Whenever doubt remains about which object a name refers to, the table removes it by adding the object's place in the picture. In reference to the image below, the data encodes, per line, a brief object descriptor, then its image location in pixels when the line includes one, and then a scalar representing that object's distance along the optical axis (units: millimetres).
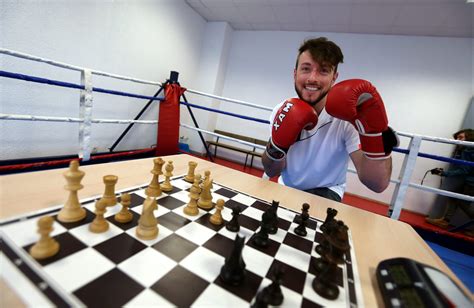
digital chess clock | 426
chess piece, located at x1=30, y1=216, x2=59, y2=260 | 422
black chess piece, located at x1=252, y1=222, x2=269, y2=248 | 612
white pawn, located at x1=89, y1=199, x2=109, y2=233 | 536
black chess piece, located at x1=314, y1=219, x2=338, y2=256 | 591
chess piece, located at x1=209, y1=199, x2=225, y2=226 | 675
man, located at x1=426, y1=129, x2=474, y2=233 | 3039
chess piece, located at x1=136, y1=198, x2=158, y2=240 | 546
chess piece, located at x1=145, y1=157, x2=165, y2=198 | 778
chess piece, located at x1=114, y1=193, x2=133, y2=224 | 595
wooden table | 569
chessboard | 378
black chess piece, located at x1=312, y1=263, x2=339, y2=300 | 482
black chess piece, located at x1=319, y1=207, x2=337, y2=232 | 760
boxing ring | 1562
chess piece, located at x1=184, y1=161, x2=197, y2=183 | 961
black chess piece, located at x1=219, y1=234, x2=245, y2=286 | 463
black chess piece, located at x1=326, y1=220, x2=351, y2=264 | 529
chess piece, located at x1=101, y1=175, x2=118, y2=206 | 636
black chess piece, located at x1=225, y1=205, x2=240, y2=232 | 660
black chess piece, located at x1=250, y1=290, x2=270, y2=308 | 403
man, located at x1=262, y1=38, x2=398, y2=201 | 1029
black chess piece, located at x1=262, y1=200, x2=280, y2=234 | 651
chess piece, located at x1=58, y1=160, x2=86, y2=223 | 557
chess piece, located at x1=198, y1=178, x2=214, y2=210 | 765
